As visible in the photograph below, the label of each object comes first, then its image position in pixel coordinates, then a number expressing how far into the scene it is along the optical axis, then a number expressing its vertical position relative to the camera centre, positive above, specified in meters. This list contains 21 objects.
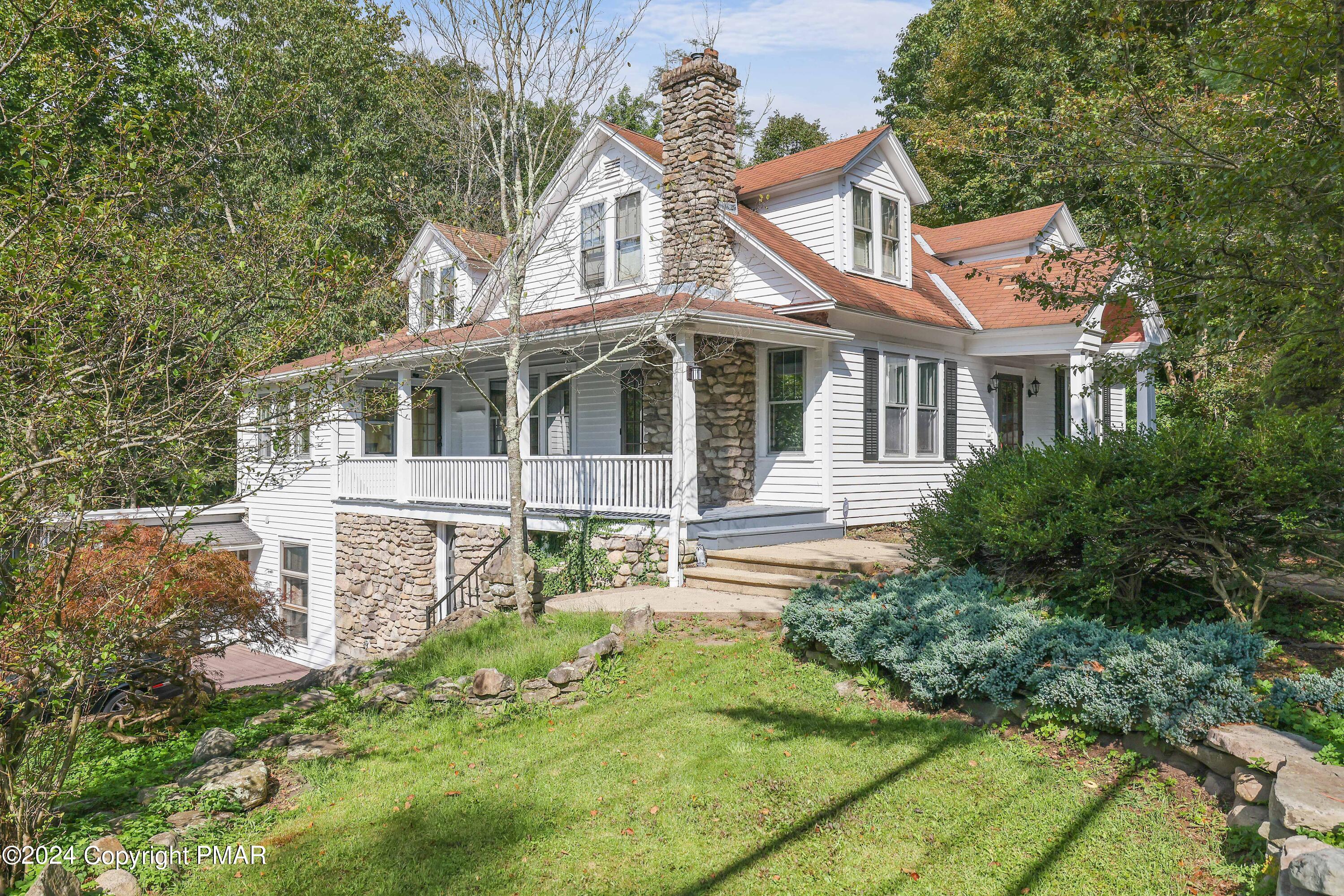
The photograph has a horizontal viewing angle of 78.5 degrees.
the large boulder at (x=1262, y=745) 3.90 -1.46
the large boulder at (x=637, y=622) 7.75 -1.65
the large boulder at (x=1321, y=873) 2.74 -1.45
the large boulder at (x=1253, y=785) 3.85 -1.61
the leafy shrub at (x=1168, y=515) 5.54 -0.49
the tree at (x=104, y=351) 3.92 +0.54
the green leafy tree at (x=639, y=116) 24.50 +10.62
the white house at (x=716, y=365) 11.09 +1.33
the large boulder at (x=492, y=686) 6.44 -1.87
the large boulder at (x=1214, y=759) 4.14 -1.61
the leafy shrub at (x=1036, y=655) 4.46 -1.32
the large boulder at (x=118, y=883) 3.89 -2.08
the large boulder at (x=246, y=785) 4.91 -2.04
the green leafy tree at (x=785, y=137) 32.22 +12.34
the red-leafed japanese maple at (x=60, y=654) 3.82 -1.01
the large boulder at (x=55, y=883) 3.37 -1.82
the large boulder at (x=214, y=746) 5.71 -2.09
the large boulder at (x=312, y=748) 5.65 -2.09
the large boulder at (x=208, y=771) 5.14 -2.04
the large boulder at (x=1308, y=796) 3.29 -1.46
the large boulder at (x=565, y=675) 6.60 -1.83
